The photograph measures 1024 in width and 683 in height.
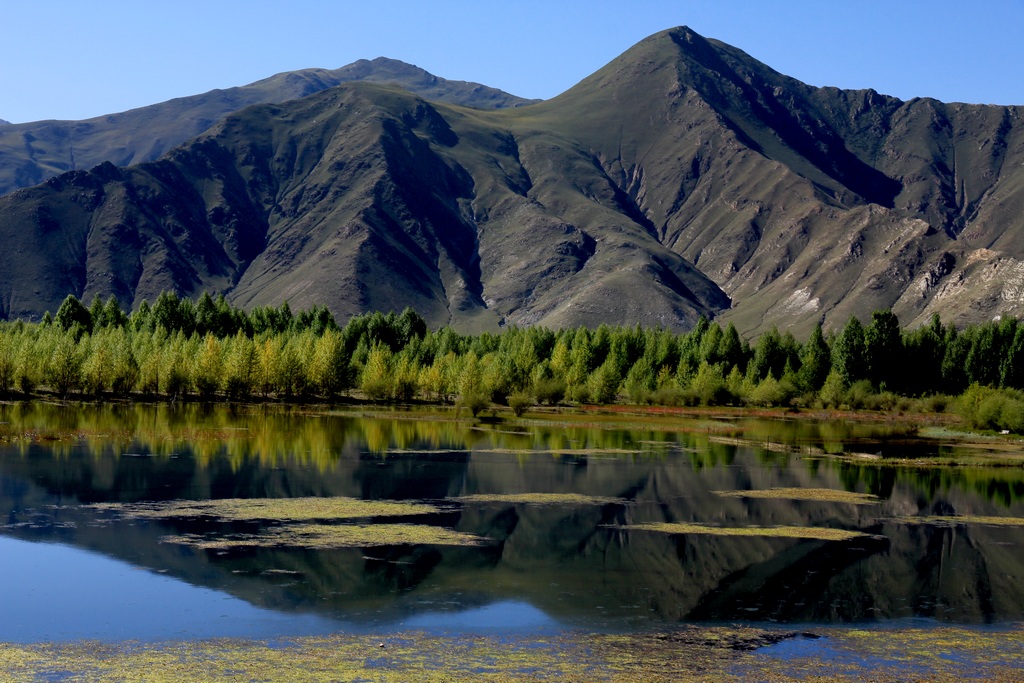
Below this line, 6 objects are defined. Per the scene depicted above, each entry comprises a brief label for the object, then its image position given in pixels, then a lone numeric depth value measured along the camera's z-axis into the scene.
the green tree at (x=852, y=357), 173.38
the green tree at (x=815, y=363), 169.88
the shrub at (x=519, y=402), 124.94
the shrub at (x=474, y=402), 122.81
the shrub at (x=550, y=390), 146.88
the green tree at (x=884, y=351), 173.38
